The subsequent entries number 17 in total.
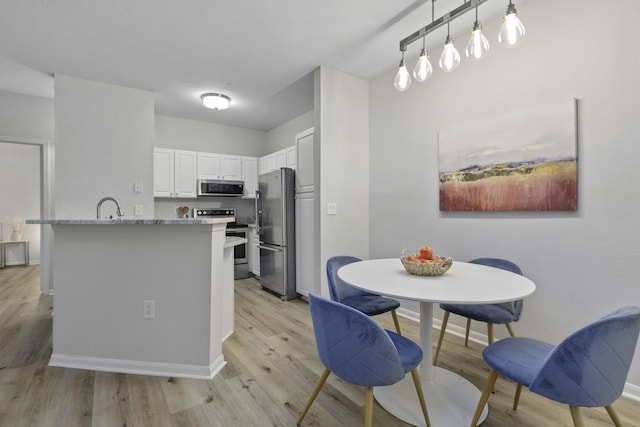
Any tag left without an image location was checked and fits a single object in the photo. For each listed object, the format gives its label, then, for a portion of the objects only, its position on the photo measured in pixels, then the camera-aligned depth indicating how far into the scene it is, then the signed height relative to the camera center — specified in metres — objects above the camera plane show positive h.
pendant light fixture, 1.52 +0.95
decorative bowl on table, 1.63 -0.30
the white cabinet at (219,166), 4.81 +0.78
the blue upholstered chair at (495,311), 1.91 -0.66
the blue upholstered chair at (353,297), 2.03 -0.63
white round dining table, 1.34 -0.37
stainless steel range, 4.78 -0.35
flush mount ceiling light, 3.82 +1.46
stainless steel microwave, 4.75 +0.41
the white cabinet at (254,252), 4.83 -0.66
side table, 5.45 -0.68
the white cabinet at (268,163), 4.86 +0.84
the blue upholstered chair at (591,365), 1.04 -0.56
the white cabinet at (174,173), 4.45 +0.62
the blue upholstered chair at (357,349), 1.19 -0.57
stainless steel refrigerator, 3.75 -0.29
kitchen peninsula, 2.00 -0.58
